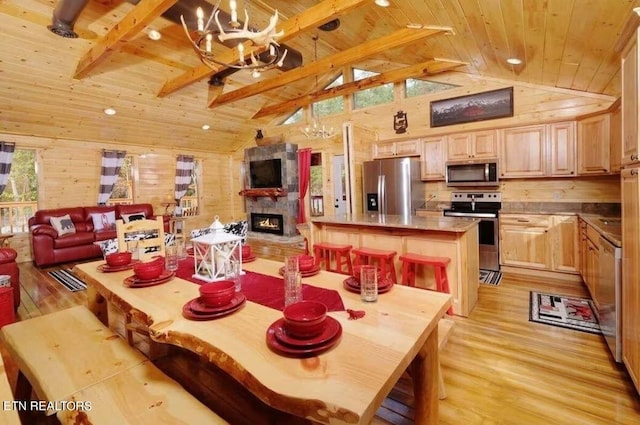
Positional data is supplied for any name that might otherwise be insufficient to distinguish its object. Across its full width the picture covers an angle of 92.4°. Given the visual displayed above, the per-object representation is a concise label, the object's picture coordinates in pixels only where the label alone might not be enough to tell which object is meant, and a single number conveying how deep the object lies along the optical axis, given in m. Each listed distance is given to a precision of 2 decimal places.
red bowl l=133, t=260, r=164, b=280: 1.78
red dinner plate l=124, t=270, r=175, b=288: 1.75
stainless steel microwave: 4.67
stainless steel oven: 4.46
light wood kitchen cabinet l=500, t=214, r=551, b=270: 4.11
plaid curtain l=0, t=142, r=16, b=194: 5.37
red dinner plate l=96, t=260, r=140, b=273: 2.07
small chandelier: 5.16
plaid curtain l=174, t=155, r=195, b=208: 7.84
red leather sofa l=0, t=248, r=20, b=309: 3.26
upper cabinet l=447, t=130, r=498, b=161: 4.72
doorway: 6.86
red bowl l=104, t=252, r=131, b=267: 2.12
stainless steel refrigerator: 5.14
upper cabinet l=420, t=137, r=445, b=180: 5.18
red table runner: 1.47
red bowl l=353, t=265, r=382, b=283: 1.65
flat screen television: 7.61
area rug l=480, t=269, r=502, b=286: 4.00
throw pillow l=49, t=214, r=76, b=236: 5.50
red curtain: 7.22
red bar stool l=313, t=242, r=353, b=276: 3.65
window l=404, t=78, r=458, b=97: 5.55
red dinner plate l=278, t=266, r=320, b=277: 1.85
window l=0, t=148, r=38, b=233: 5.74
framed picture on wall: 4.88
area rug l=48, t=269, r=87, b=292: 4.10
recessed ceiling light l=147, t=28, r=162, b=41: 3.96
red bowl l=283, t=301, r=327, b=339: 1.08
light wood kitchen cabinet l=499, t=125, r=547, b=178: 4.35
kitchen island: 3.00
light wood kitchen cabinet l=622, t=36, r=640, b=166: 1.69
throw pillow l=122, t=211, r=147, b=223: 6.41
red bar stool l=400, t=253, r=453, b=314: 2.93
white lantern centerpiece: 1.71
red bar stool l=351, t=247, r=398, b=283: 3.27
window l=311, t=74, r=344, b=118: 7.06
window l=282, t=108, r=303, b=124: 7.75
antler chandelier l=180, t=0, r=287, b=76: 1.95
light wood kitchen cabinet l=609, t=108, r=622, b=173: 3.45
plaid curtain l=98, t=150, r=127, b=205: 6.62
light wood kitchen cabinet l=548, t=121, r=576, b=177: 4.14
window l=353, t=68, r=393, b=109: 6.23
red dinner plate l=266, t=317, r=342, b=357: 1.03
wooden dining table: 0.85
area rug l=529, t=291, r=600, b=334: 2.78
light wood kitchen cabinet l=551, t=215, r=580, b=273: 3.90
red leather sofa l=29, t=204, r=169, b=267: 5.18
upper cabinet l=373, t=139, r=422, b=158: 5.43
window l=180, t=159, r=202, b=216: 8.37
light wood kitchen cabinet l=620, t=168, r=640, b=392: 1.73
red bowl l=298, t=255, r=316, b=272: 1.87
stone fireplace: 7.41
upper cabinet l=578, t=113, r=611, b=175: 3.77
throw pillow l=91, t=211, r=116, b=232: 6.02
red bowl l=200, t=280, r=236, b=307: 1.37
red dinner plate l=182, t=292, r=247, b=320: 1.31
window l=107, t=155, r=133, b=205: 7.14
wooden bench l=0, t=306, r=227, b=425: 1.16
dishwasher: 2.08
